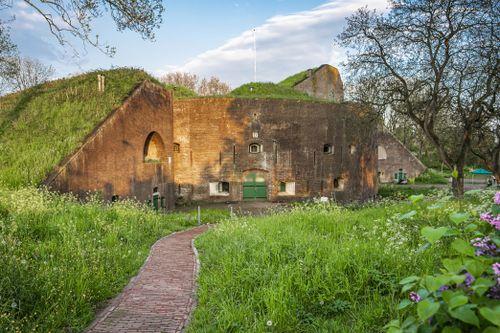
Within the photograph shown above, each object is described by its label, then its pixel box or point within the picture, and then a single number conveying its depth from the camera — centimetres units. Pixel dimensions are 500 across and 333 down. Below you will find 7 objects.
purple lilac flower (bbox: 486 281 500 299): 191
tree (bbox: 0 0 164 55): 670
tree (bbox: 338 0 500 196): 1281
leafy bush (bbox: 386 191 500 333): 175
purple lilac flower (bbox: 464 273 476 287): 193
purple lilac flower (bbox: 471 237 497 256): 214
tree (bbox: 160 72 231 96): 5268
